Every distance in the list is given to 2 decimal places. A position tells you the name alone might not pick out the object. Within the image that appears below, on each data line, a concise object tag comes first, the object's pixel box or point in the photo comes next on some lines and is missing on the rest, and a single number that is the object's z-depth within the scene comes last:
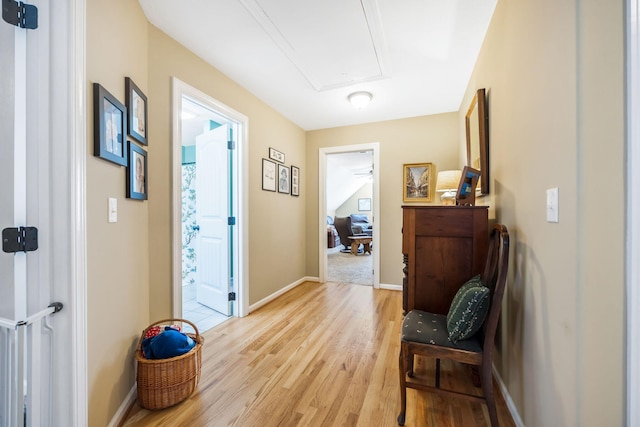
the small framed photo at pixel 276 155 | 3.30
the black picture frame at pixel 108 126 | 1.19
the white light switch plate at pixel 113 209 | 1.33
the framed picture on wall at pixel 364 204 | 9.39
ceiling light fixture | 2.87
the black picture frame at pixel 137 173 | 1.50
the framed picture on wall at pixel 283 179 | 3.49
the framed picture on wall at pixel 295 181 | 3.82
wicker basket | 1.41
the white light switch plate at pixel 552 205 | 0.96
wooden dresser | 1.64
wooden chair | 1.23
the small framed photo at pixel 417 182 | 3.55
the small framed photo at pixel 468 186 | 1.78
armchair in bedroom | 7.18
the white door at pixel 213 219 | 2.81
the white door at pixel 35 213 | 0.93
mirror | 1.92
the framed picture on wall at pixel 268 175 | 3.15
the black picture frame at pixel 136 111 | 1.50
